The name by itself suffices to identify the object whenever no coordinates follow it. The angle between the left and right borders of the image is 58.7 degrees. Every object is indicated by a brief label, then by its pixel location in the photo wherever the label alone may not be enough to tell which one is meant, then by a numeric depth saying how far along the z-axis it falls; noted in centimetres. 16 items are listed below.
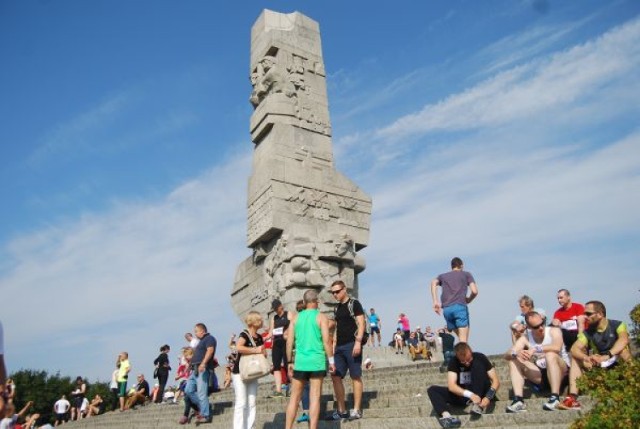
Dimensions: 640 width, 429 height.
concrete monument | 1361
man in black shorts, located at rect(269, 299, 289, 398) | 836
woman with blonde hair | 680
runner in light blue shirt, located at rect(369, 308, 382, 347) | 1644
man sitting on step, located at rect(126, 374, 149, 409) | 1412
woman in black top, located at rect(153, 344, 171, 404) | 1284
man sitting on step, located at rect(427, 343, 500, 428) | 610
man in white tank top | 610
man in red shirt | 715
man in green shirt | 603
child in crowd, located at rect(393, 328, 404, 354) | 1625
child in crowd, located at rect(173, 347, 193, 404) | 1273
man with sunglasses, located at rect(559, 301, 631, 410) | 588
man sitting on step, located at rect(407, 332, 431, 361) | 1545
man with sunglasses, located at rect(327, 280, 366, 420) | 682
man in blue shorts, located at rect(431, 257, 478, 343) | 810
